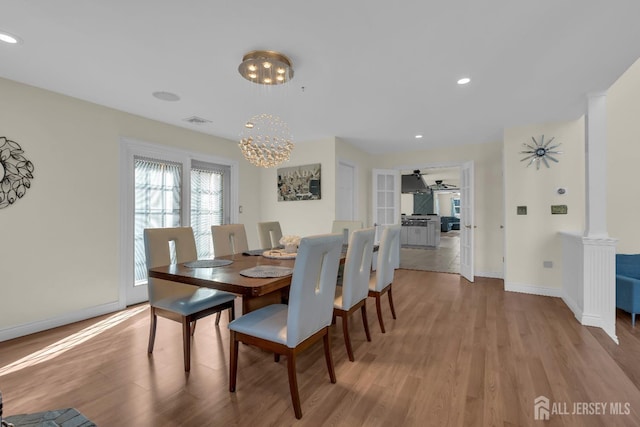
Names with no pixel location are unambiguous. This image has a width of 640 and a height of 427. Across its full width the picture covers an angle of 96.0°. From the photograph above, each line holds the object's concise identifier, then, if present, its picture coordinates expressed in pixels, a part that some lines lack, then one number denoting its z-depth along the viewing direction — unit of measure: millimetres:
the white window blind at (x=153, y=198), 3773
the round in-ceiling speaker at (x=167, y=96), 3035
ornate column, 2879
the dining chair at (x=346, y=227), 3724
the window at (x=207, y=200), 4496
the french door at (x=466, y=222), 4793
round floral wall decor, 2641
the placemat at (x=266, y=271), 1879
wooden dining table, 1668
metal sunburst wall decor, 3992
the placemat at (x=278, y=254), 2549
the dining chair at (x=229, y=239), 3008
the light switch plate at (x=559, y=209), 3930
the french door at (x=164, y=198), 3600
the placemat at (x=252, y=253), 2805
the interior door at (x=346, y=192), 5164
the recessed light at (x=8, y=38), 2016
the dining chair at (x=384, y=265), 2756
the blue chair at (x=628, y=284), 2961
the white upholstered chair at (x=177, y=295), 2170
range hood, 9418
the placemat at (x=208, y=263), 2206
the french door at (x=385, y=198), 5988
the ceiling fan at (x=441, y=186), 11102
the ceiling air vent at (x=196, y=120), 3831
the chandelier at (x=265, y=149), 2602
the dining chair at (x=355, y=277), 2234
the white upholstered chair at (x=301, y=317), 1644
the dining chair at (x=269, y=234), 3549
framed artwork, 4859
